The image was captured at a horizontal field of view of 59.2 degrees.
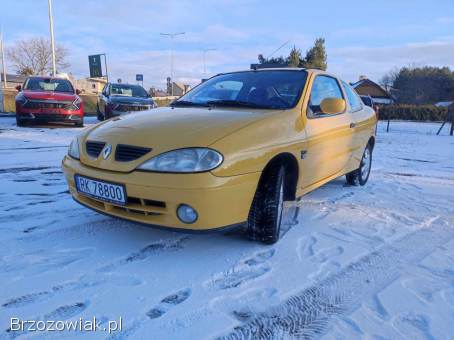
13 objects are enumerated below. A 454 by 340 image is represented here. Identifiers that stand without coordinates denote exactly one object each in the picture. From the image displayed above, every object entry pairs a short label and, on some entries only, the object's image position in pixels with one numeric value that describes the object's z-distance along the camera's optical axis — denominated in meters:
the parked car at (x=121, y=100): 12.21
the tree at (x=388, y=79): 77.28
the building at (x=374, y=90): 52.61
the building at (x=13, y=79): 58.11
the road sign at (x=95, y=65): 30.10
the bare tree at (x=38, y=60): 56.31
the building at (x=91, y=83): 71.26
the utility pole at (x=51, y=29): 26.51
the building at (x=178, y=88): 76.74
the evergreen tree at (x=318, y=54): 36.66
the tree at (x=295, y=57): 32.72
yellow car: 2.66
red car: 10.85
